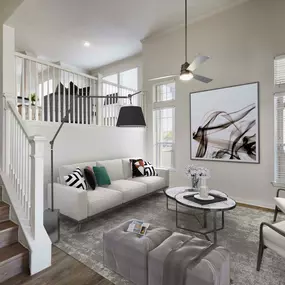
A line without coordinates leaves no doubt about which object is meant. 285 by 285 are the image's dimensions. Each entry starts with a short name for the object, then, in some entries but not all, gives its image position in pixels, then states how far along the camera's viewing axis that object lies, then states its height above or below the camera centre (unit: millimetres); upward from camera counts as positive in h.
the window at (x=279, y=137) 3877 +75
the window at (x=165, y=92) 5527 +1345
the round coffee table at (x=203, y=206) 2730 -882
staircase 1968 -1133
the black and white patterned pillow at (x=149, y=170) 4902 -709
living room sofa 2951 -878
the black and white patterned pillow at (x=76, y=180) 3323 -653
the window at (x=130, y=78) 7032 +2210
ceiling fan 2723 +1019
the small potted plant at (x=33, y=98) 3659 +806
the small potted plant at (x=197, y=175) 3225 -566
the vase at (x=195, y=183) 3530 -735
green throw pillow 3902 -683
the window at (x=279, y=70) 3852 +1344
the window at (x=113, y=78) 7670 +2388
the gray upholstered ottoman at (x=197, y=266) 1500 -965
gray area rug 2053 -1321
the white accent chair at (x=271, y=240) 1854 -939
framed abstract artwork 4176 +375
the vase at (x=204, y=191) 3088 -758
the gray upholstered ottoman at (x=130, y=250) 1847 -1030
